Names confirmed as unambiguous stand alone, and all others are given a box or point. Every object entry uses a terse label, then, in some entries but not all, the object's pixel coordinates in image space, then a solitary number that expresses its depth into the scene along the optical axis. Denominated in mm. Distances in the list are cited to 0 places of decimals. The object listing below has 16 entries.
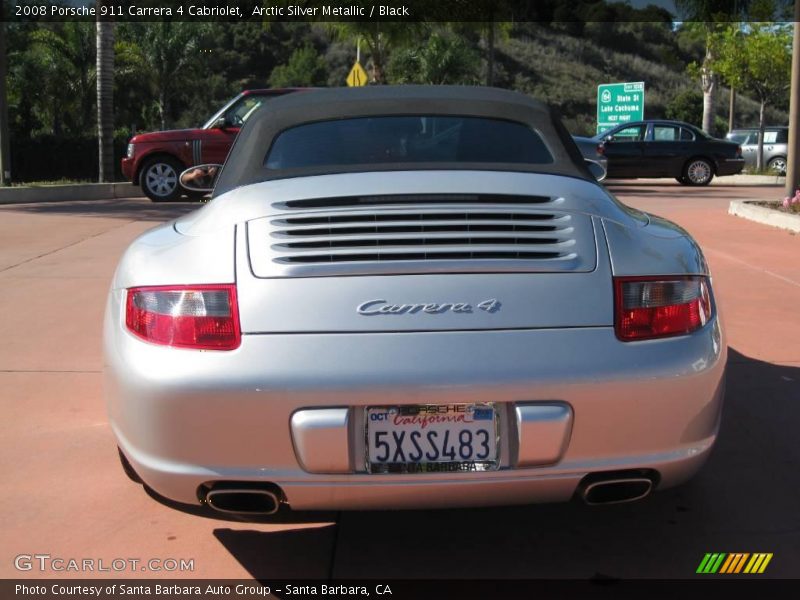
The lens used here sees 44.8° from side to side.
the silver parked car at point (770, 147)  28609
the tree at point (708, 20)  30125
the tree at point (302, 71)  60188
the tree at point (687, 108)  57812
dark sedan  20531
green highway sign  29422
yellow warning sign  24406
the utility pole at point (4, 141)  18531
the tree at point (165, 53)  40625
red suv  14977
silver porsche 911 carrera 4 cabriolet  2607
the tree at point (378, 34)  25781
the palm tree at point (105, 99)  19297
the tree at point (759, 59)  26406
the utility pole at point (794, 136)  12909
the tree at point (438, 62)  51406
